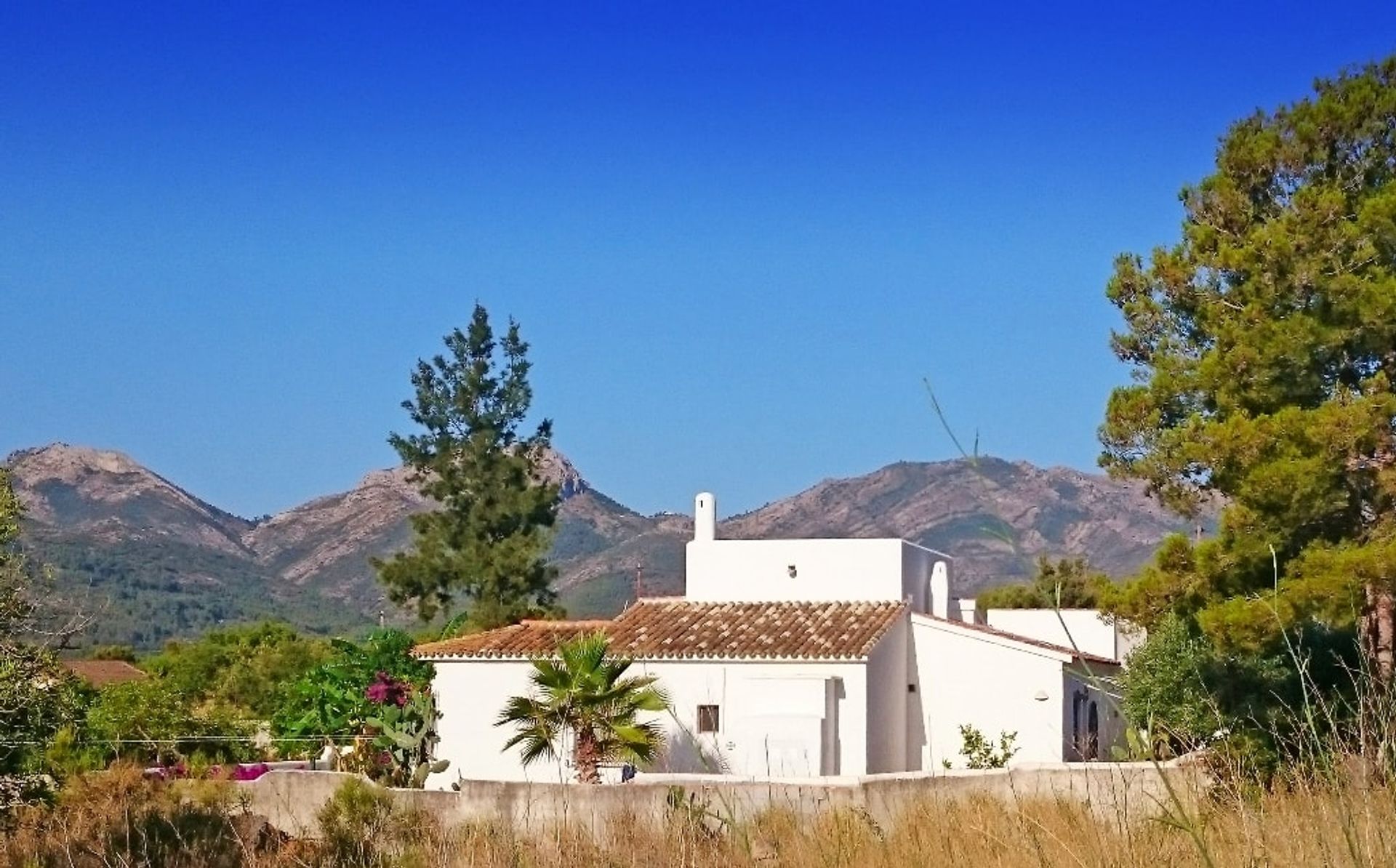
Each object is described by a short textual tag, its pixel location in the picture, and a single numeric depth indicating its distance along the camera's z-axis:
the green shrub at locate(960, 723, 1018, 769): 25.92
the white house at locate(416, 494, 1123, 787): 24.94
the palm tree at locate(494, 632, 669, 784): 20.62
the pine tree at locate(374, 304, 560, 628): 49.66
